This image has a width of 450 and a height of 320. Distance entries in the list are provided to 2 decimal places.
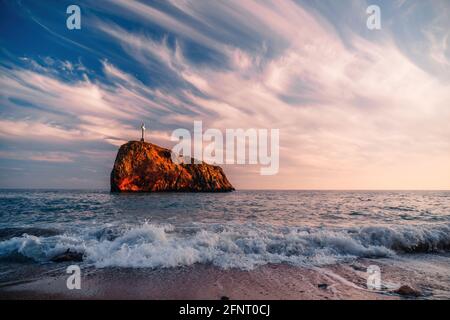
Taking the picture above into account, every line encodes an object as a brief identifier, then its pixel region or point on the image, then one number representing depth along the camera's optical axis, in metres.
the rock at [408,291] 4.57
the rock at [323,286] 4.88
